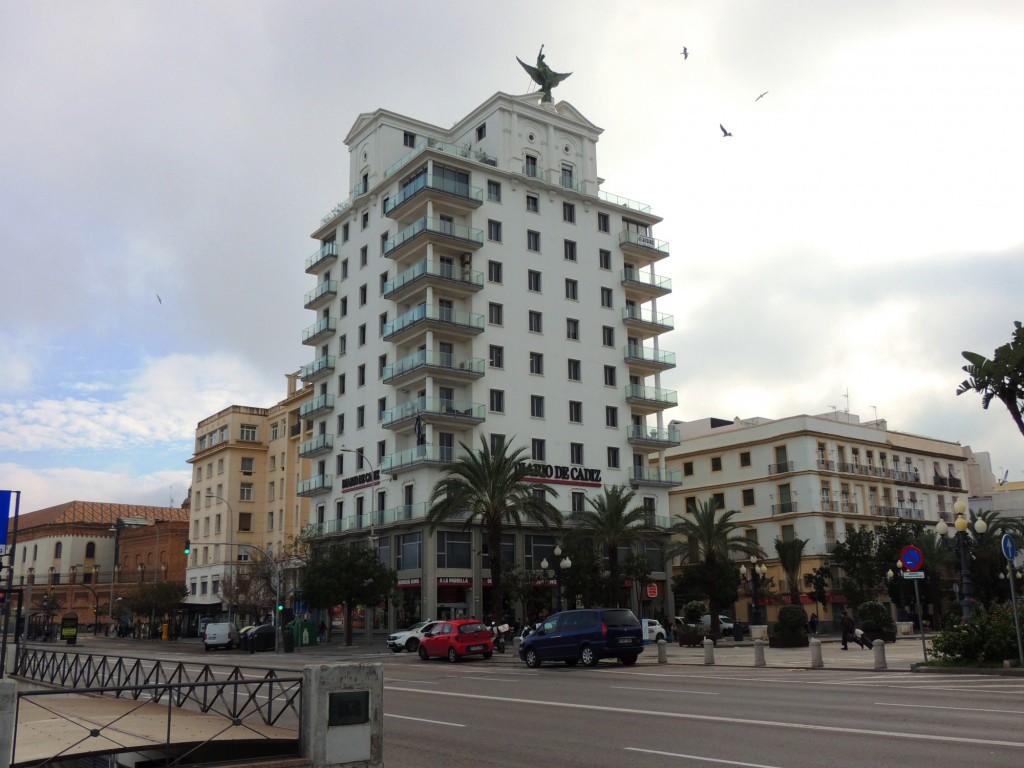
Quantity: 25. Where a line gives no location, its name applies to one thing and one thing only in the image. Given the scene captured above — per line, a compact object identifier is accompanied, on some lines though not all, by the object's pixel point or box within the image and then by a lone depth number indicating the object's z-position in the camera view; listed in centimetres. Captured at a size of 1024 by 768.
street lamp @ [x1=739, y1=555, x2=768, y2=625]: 5221
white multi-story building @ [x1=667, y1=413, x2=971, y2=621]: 6806
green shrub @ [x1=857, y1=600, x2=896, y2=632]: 4154
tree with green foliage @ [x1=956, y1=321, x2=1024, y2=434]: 2481
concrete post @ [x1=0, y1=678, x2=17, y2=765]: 725
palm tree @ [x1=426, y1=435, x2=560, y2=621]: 4356
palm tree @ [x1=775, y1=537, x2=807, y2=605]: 6378
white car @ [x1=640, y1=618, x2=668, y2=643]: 4697
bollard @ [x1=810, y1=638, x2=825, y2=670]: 2619
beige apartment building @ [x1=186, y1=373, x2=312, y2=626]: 8081
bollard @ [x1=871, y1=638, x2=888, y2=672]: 2466
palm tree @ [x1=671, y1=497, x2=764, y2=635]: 5075
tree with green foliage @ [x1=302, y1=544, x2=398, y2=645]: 4806
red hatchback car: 3381
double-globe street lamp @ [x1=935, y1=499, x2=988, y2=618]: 2460
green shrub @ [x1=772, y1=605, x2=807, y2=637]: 4009
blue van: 2853
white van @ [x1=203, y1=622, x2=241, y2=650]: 5172
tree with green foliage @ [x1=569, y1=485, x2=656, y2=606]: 4753
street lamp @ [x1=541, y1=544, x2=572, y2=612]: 4069
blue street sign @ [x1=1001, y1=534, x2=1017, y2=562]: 2199
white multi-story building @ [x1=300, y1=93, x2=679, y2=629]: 5381
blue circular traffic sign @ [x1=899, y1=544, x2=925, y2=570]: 2414
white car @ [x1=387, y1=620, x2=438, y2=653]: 4250
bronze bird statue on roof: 6488
